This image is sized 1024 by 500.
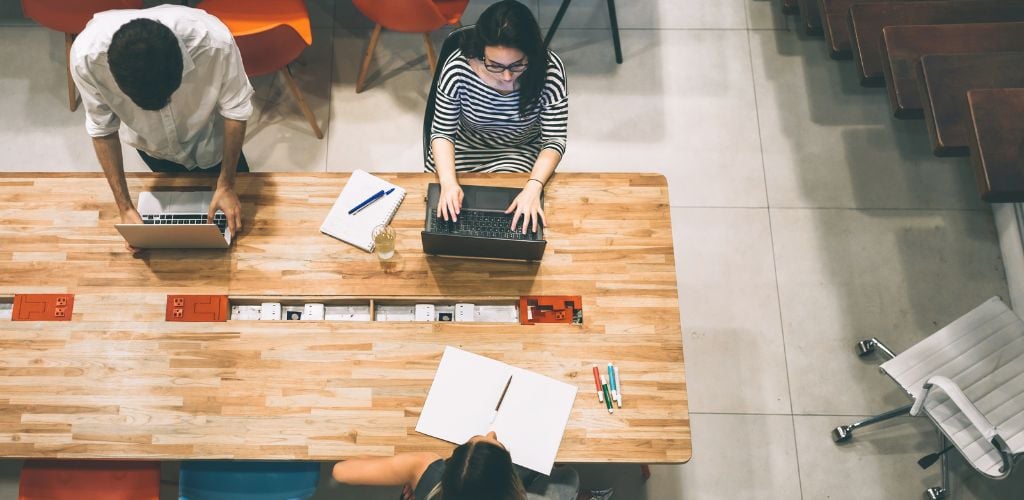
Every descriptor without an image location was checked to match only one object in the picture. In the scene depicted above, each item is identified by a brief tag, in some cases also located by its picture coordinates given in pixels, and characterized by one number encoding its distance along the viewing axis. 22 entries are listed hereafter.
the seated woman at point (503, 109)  2.24
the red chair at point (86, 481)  2.51
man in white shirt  2.01
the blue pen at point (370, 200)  2.48
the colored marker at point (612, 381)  2.27
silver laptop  2.27
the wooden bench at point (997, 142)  2.55
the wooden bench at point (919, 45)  3.08
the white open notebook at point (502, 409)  2.22
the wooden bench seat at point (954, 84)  2.83
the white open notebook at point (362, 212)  2.44
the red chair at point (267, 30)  2.99
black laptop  2.30
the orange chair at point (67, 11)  3.12
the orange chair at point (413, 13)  3.16
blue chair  2.48
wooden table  2.22
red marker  2.26
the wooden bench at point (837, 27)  3.45
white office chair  2.60
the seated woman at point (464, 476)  1.85
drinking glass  2.38
